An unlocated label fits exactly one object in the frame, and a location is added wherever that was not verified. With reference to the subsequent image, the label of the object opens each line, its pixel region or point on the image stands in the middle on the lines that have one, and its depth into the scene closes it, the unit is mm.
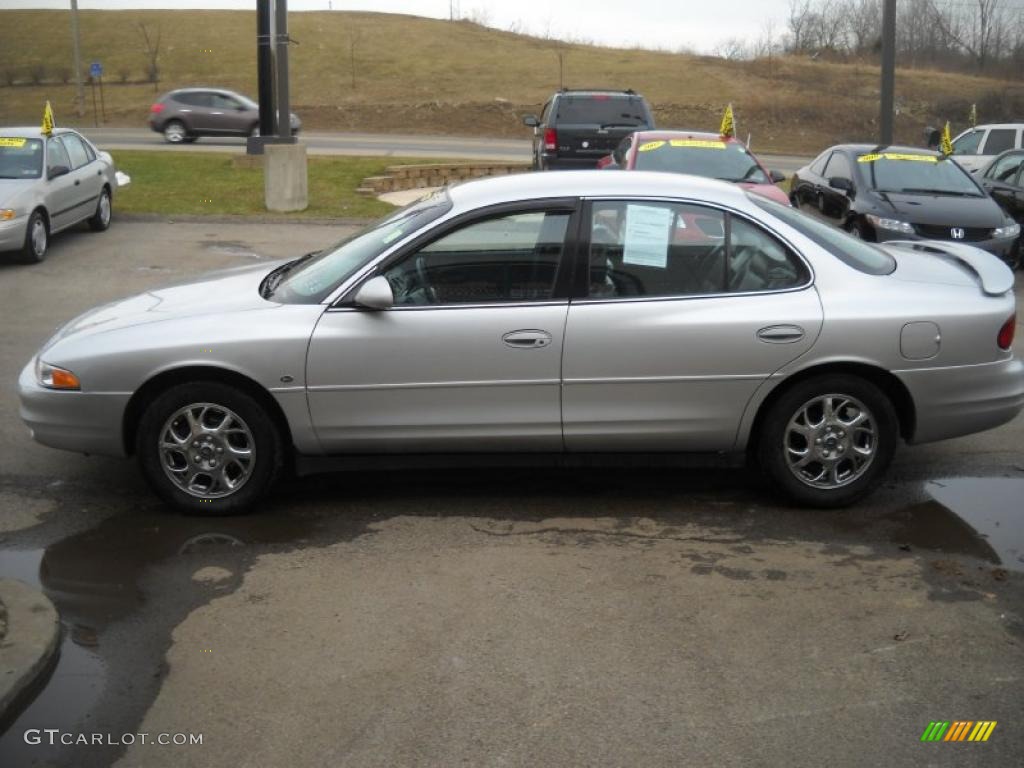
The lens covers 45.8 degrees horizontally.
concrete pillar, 17734
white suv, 20172
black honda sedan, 13148
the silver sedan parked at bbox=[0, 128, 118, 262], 13398
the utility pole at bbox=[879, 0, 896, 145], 23766
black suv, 19750
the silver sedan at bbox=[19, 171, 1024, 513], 5762
